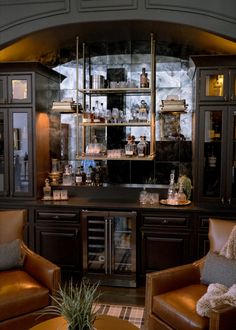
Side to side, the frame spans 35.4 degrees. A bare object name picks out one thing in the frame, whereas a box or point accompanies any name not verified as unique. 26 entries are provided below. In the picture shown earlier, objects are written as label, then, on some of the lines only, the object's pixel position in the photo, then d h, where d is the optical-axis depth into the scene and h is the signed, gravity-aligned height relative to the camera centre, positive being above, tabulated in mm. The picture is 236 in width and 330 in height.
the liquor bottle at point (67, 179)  4602 -403
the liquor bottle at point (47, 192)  4379 -539
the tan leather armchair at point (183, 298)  2213 -1070
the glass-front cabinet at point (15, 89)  4137 +646
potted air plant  1915 -850
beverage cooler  3969 -1082
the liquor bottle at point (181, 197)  4099 -553
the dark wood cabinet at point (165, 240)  3898 -984
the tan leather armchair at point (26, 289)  2670 -1081
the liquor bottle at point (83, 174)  4602 -345
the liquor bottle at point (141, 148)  4301 -17
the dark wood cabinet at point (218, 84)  3770 +647
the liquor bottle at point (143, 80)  4316 +777
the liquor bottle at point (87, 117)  4367 +353
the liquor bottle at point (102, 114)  4388 +396
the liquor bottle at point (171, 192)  4112 -504
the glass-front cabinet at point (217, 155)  3838 -78
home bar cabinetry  3859 -806
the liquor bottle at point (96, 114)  4371 +394
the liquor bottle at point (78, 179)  4559 -398
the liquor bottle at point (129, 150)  4305 -35
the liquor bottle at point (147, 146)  4473 +13
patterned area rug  3275 -1519
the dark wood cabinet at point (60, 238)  4082 -1015
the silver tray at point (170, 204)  4047 -616
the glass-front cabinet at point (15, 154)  4211 -88
